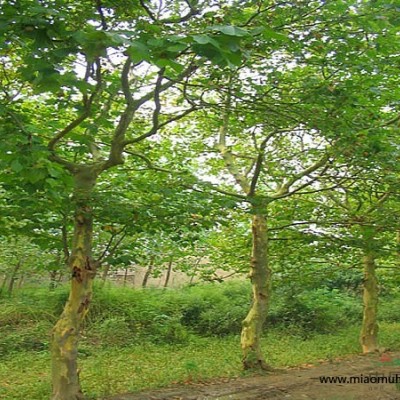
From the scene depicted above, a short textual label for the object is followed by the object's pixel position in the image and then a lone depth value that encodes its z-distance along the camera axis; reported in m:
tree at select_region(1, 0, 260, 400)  2.68
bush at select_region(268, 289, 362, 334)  17.81
